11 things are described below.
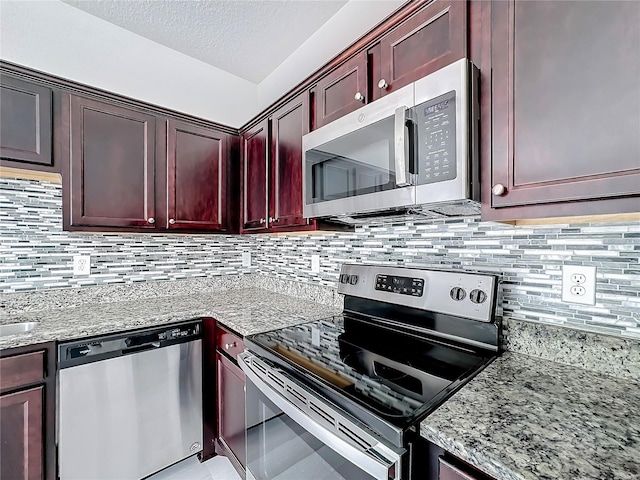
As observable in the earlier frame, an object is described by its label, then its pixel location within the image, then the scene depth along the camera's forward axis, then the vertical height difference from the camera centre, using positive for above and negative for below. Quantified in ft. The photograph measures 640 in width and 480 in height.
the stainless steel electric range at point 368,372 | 2.32 -1.34
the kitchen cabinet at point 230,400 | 4.75 -2.67
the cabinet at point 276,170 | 5.17 +1.36
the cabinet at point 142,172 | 5.20 +1.34
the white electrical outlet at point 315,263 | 6.28 -0.50
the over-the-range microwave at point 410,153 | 2.89 +0.98
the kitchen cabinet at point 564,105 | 2.15 +1.06
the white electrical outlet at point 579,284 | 2.99 -0.46
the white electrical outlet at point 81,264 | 5.86 -0.46
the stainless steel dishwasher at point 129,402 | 4.41 -2.59
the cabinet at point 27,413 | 3.96 -2.34
